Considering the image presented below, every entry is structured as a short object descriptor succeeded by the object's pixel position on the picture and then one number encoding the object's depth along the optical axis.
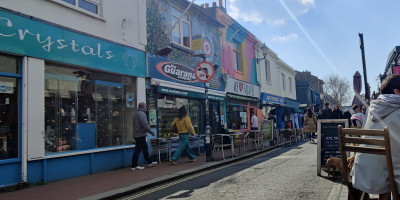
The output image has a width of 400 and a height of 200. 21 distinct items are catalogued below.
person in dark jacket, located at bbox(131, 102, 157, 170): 8.98
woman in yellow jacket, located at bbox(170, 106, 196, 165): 9.89
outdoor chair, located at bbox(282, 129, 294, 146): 15.62
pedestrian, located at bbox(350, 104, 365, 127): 8.65
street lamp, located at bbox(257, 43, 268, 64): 19.46
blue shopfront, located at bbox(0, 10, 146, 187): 6.76
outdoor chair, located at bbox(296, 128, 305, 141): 18.03
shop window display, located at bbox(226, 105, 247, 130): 17.09
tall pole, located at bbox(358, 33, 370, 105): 11.59
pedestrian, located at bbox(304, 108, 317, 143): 14.69
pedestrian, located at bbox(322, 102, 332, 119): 10.77
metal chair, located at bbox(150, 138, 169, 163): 10.10
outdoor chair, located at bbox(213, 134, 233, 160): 10.58
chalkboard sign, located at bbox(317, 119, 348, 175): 7.00
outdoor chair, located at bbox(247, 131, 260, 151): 12.74
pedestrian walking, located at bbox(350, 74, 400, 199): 2.67
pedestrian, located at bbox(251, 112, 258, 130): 16.42
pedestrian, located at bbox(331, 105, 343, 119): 10.02
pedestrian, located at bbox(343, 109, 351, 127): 10.43
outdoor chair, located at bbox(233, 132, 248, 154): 11.78
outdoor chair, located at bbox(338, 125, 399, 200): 2.59
